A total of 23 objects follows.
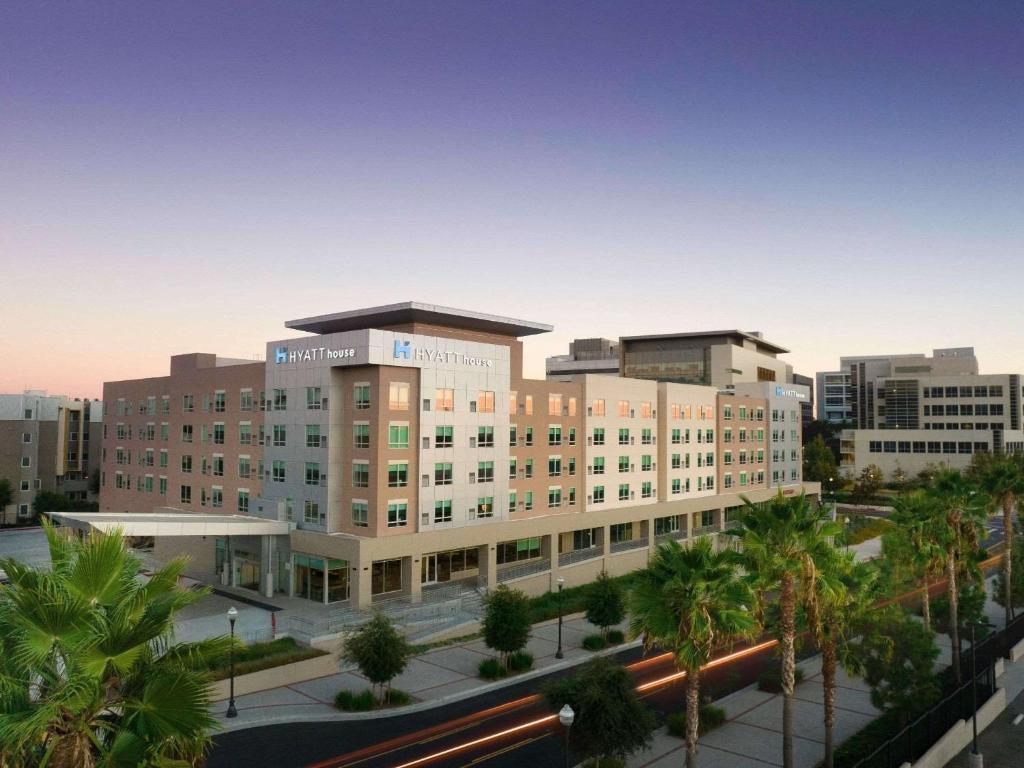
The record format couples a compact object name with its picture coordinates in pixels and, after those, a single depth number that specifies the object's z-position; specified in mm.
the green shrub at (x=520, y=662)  41719
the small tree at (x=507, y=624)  40906
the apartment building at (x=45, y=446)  93875
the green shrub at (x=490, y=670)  40344
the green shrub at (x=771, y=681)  38031
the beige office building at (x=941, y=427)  145000
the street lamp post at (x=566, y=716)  22109
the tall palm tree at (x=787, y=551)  25672
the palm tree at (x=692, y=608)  23672
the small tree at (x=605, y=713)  26078
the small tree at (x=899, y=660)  31094
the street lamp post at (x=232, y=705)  32947
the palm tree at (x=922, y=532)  39656
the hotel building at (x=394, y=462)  53125
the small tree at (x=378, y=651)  35281
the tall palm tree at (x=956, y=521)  40750
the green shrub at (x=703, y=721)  32375
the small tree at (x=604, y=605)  47344
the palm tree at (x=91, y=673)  10953
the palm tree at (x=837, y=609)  26250
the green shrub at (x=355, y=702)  35281
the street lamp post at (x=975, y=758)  30469
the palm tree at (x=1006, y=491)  51094
